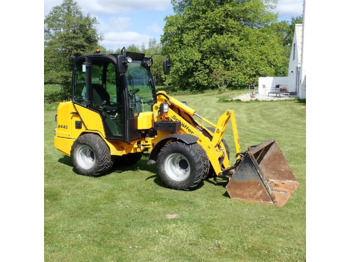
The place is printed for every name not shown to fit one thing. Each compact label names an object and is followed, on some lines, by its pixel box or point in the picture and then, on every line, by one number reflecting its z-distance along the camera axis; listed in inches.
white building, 1005.2
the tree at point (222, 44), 1471.5
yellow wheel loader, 249.0
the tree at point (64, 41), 1262.3
